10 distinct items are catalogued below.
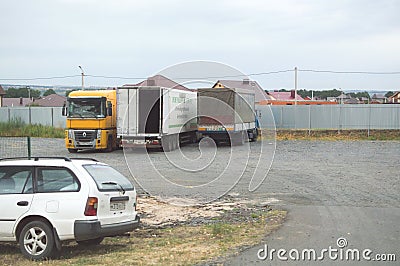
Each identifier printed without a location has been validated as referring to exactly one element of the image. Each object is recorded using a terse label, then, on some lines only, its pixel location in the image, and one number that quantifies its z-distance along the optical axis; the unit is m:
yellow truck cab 31.12
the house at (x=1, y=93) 99.22
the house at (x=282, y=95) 91.92
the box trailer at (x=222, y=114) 34.25
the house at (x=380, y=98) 102.38
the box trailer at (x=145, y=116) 29.83
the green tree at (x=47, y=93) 124.72
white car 8.82
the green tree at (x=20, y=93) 125.05
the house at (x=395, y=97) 91.76
